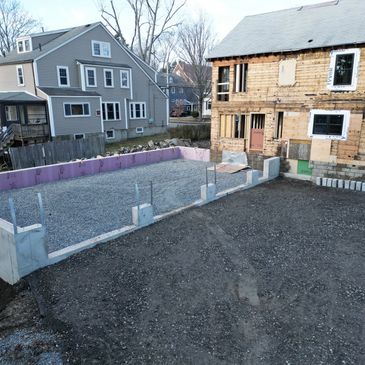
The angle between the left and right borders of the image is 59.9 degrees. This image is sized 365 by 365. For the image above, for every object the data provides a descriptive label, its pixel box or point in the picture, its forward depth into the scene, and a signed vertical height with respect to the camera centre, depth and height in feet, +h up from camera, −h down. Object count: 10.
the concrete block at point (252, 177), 45.78 -10.05
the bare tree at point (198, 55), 136.98 +21.70
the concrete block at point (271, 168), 50.18 -9.76
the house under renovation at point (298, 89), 45.27 +2.54
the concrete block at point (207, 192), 37.60 -10.05
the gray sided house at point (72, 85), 79.71 +5.92
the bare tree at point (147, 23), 133.08 +33.67
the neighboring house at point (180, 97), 178.89 +5.31
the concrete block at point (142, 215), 29.60 -10.02
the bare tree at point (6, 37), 150.20 +32.66
